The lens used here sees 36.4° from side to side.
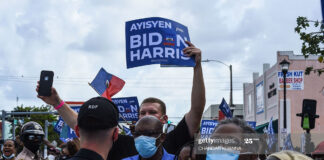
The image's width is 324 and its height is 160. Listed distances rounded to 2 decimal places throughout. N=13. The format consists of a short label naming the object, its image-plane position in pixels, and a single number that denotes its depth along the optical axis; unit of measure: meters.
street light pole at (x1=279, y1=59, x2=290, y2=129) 18.52
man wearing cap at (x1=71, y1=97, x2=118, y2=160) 2.56
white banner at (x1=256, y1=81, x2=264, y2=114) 40.28
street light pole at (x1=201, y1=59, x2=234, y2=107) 32.67
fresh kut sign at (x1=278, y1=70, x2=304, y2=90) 34.85
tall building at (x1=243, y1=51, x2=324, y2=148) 34.62
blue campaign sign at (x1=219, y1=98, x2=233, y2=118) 11.73
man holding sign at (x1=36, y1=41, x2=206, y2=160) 3.99
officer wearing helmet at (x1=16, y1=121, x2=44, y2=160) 5.30
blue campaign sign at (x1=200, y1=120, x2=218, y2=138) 11.26
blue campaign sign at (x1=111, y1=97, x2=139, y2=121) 12.01
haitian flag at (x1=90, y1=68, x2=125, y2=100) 8.50
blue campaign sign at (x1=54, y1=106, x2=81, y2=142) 11.57
